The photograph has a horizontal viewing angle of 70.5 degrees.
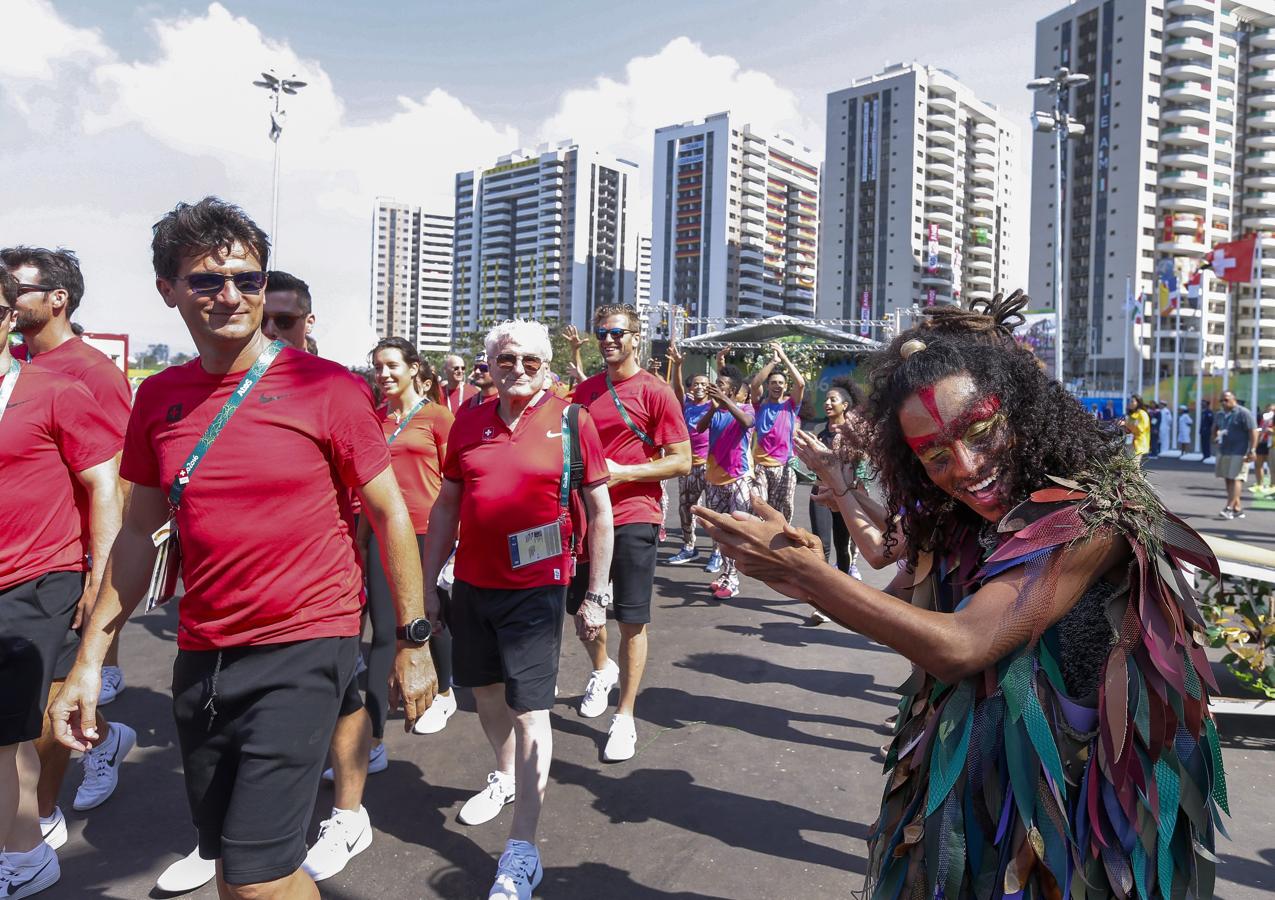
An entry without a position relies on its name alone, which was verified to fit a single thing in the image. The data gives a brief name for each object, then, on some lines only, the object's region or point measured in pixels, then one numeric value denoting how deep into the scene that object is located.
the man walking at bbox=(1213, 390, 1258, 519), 14.36
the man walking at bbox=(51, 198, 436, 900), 2.20
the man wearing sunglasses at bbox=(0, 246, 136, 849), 3.32
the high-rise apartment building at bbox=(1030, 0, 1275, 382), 77.75
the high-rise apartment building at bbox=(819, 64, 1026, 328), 109.19
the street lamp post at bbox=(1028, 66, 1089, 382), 21.00
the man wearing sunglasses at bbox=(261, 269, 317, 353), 4.40
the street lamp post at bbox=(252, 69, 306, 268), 23.42
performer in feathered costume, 1.54
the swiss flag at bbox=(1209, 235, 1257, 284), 26.45
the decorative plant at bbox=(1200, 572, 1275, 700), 4.53
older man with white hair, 3.27
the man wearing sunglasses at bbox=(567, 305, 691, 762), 4.51
